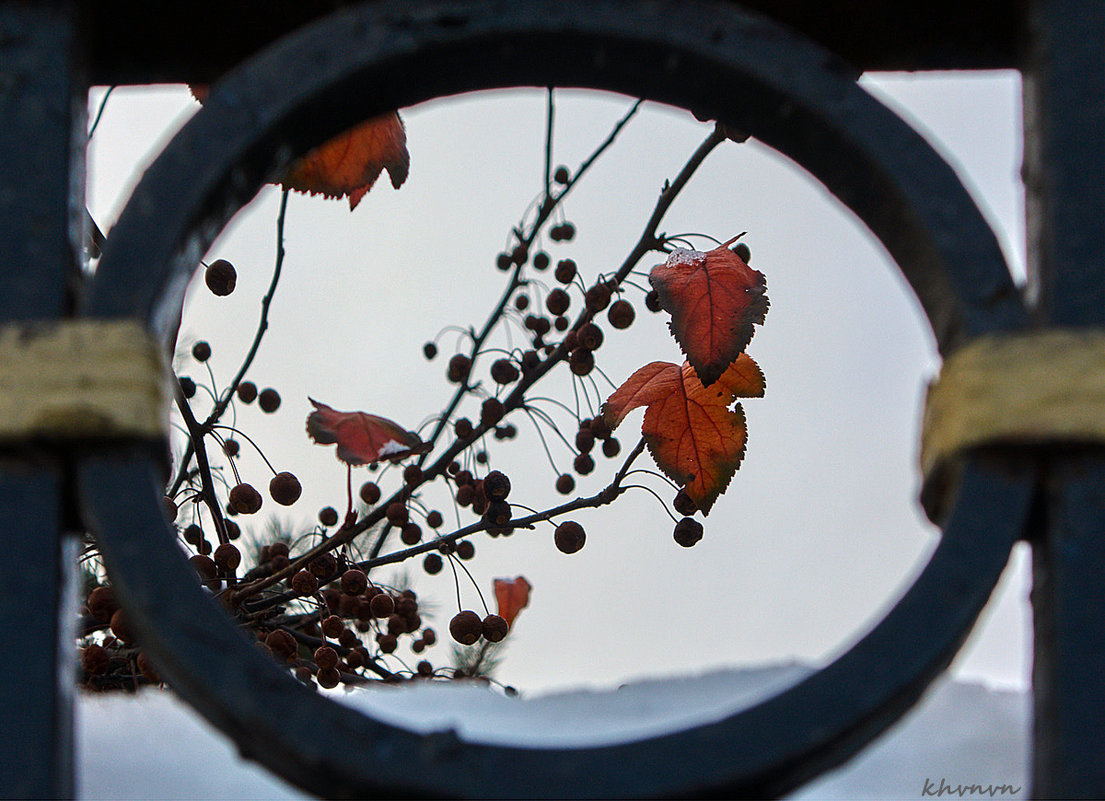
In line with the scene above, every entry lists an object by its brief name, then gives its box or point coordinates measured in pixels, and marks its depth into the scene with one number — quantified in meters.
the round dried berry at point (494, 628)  0.90
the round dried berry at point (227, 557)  0.87
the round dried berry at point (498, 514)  0.88
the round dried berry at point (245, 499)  0.88
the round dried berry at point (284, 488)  0.89
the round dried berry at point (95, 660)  0.84
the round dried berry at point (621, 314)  0.94
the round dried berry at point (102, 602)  0.85
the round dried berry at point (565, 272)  0.94
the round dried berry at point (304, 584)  0.87
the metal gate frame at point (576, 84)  0.45
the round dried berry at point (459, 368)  0.92
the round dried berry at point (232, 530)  0.88
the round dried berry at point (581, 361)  0.90
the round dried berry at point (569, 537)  0.90
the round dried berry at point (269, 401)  0.95
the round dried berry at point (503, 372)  0.94
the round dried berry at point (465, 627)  0.89
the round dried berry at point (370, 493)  0.93
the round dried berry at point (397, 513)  0.90
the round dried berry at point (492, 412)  0.90
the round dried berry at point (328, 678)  0.87
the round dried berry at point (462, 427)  0.91
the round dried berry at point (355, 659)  0.89
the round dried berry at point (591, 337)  0.90
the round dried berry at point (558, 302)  0.94
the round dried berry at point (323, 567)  0.88
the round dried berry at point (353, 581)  0.88
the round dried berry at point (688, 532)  0.90
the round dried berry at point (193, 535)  0.88
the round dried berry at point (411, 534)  0.91
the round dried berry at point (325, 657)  0.86
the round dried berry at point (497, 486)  0.89
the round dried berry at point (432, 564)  0.93
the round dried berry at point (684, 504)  0.89
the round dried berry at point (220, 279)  0.88
